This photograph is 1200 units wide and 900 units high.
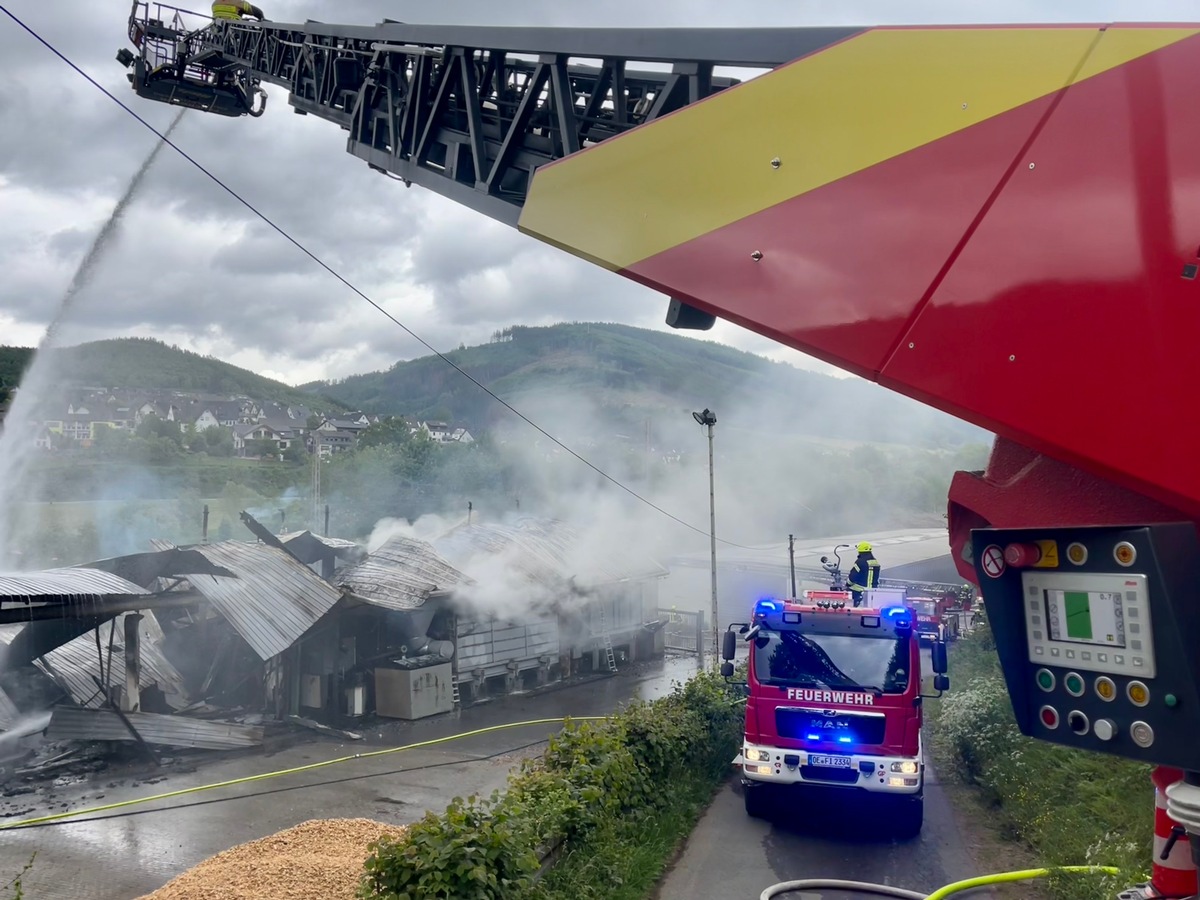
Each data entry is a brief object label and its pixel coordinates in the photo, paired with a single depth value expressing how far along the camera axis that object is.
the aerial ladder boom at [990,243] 2.27
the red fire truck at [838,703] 9.55
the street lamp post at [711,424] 19.42
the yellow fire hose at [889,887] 7.70
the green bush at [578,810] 5.58
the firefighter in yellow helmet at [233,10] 9.53
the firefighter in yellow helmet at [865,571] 12.45
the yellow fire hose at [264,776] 11.88
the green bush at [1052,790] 7.39
